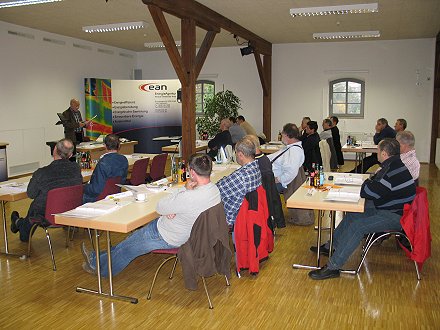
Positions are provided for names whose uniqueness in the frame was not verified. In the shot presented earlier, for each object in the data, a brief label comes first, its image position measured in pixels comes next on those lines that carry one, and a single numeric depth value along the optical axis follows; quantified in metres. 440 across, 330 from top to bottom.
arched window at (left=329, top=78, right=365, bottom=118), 12.84
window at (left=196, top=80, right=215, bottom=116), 14.25
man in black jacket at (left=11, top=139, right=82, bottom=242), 4.68
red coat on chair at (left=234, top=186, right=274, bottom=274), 4.21
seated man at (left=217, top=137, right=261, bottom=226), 4.09
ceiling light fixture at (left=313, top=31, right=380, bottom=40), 10.78
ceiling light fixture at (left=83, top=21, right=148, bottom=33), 9.33
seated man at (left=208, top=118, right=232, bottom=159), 7.91
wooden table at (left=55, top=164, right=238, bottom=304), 3.54
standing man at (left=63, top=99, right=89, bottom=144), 9.36
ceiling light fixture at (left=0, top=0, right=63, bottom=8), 6.79
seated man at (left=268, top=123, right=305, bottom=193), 5.62
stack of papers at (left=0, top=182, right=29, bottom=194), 4.80
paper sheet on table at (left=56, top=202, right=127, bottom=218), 3.74
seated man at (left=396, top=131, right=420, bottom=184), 5.15
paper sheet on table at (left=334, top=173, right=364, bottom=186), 4.98
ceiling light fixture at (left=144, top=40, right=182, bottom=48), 12.23
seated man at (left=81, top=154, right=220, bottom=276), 3.58
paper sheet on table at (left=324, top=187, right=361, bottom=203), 4.17
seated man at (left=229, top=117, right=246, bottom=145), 9.01
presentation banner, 12.39
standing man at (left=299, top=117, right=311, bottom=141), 9.00
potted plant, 12.42
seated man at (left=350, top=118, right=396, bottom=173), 8.47
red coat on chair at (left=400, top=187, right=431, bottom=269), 4.07
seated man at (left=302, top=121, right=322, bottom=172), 7.25
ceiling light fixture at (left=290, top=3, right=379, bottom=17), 7.81
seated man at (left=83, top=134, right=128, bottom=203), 5.12
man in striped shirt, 4.12
